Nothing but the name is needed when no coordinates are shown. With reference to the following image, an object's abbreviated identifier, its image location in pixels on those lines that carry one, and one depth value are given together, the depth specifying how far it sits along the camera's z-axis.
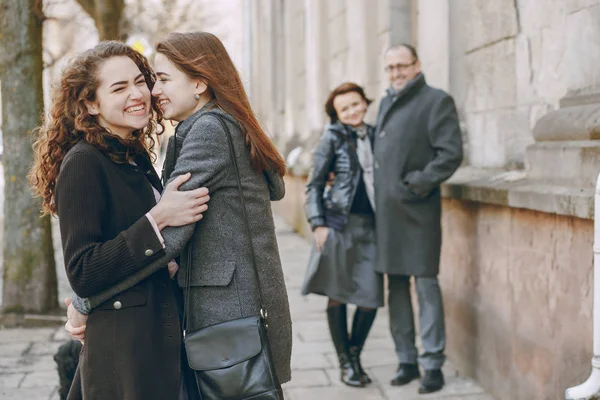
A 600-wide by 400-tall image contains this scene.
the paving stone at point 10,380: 5.46
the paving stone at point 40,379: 5.49
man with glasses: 5.22
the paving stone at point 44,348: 6.29
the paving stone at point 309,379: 5.47
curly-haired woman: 2.64
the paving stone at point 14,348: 6.26
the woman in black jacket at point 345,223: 5.41
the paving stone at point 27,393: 5.23
